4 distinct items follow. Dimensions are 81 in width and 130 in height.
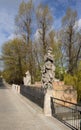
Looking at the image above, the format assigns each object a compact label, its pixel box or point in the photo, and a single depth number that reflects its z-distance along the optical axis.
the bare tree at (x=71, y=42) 15.62
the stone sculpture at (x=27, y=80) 13.05
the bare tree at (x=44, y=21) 15.65
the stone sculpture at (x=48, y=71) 8.14
